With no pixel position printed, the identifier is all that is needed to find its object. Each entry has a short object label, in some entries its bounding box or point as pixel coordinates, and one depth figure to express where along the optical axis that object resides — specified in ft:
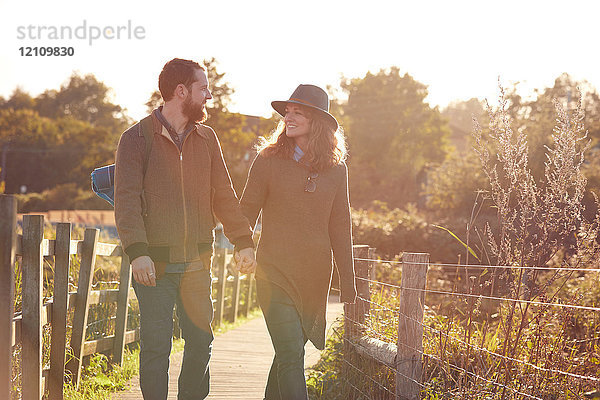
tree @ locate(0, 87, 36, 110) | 221.87
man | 12.39
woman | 13.46
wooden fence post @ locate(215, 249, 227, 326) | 37.45
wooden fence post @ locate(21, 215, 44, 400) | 14.89
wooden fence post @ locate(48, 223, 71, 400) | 17.34
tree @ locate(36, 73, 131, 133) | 242.58
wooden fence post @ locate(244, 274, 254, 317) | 45.88
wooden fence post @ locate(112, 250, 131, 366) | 22.54
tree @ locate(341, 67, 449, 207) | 158.81
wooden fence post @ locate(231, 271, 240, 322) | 41.32
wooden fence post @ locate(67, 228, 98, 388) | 18.89
